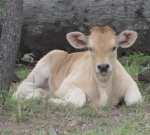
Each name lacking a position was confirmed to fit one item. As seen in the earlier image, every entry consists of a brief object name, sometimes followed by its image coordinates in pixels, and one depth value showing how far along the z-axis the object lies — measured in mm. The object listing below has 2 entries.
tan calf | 16641
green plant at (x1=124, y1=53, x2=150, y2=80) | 21111
